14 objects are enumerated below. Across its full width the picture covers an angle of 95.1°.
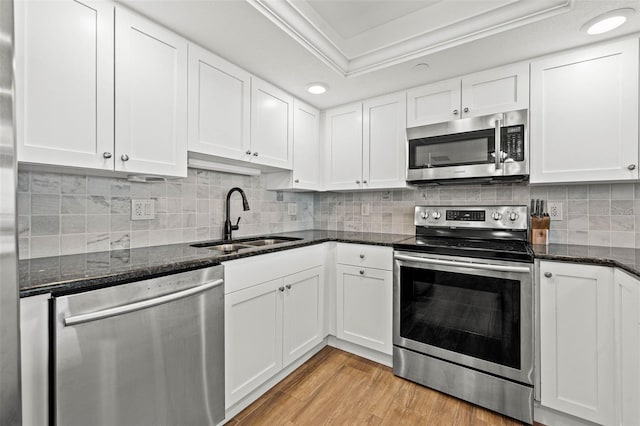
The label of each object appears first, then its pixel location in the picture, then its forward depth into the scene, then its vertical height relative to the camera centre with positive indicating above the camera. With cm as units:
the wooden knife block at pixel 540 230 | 195 -12
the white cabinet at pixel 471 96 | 192 +83
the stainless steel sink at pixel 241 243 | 201 -24
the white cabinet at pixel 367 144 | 240 +59
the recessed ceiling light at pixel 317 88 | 225 +98
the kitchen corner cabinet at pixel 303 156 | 251 +50
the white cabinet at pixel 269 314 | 160 -65
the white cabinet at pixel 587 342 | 134 -65
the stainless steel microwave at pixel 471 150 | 192 +44
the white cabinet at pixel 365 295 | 212 -63
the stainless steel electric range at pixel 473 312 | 163 -61
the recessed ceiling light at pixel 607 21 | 144 +98
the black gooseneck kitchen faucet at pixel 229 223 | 215 -8
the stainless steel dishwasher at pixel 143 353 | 101 -57
